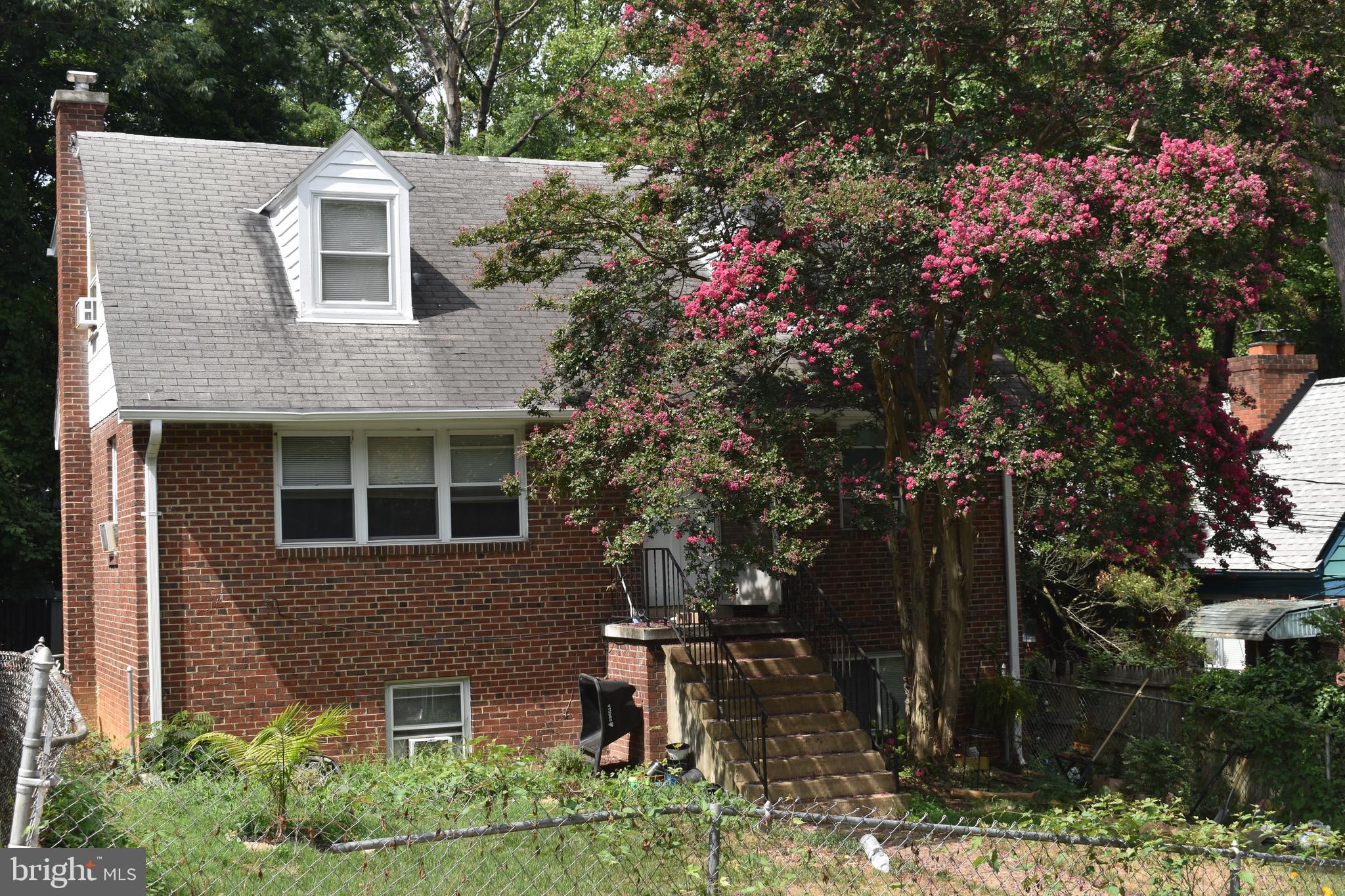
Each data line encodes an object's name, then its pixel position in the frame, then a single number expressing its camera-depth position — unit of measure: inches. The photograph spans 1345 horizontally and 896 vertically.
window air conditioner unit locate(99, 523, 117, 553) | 551.2
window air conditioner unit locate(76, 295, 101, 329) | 607.8
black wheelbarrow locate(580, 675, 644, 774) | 510.9
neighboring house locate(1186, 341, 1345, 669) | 729.0
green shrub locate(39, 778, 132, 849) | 231.9
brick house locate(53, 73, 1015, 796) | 505.0
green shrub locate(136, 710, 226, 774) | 452.1
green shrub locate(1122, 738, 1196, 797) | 518.9
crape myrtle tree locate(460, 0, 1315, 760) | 424.8
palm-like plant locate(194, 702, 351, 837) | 330.3
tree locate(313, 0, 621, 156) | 1114.7
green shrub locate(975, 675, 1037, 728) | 607.2
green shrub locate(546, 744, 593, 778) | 519.5
